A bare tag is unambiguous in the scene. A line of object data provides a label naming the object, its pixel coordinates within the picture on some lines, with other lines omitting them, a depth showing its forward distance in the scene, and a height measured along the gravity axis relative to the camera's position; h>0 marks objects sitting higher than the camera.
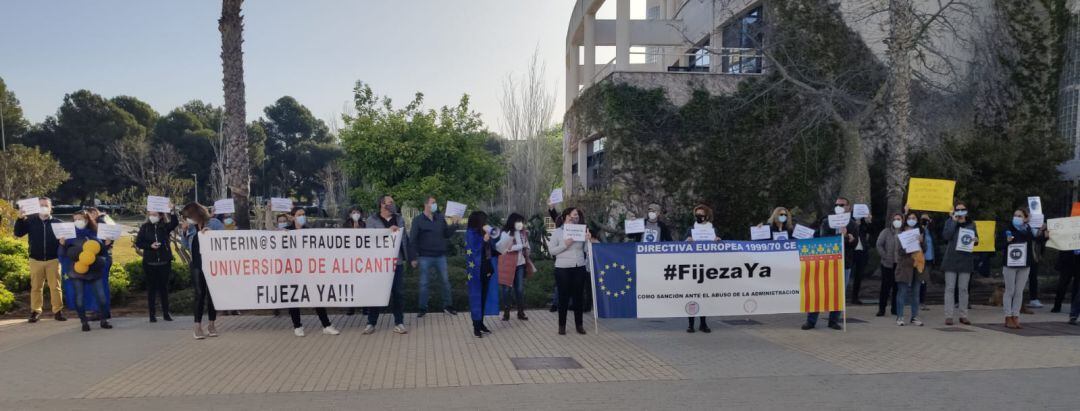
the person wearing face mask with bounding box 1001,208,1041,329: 10.20 -1.02
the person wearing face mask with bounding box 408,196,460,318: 10.48 -0.53
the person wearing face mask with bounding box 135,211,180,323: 10.20 -0.68
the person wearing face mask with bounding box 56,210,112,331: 9.91 -1.00
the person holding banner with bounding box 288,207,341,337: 9.49 -1.58
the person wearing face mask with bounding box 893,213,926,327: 10.24 -1.01
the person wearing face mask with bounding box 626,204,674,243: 11.52 -0.44
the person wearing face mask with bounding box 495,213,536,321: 10.29 -0.91
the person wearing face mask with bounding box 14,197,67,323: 10.45 -0.74
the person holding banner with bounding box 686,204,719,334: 10.34 -0.21
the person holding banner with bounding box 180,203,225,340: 9.30 -0.87
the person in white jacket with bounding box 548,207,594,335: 9.45 -0.86
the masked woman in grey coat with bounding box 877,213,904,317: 10.81 -0.72
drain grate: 7.64 -1.74
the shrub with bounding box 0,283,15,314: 11.25 -1.52
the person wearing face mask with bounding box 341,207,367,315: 11.23 -0.25
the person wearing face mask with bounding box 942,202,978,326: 10.23 -0.84
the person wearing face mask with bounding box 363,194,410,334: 9.74 -0.73
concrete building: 19.92 +5.29
